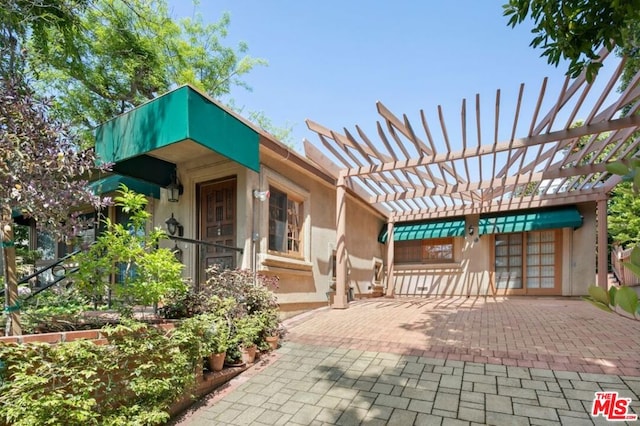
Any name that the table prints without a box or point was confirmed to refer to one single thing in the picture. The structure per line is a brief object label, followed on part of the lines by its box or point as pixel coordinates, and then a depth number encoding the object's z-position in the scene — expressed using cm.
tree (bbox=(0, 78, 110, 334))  282
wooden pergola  568
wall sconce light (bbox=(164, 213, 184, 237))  680
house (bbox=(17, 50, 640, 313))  543
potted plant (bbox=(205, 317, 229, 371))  413
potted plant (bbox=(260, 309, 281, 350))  514
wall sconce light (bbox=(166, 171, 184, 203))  675
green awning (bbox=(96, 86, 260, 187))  463
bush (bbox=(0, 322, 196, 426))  250
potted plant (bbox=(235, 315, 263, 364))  459
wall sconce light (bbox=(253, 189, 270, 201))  638
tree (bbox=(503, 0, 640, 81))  256
